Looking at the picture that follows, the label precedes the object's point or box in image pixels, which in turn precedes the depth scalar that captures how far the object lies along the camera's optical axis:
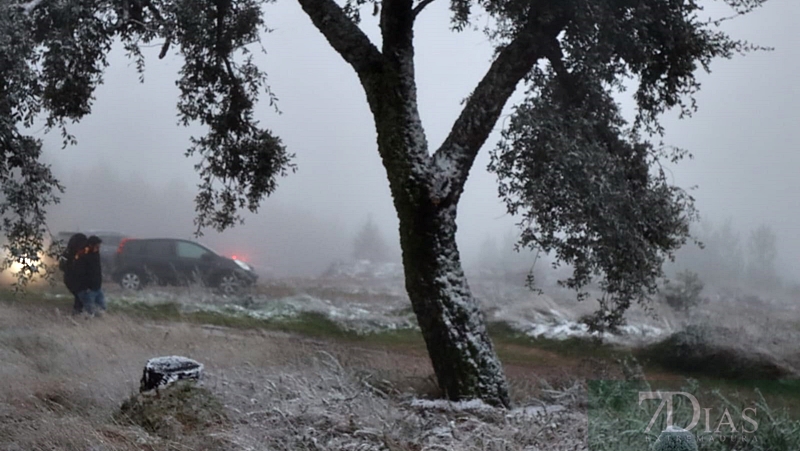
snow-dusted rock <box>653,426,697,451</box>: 3.34
